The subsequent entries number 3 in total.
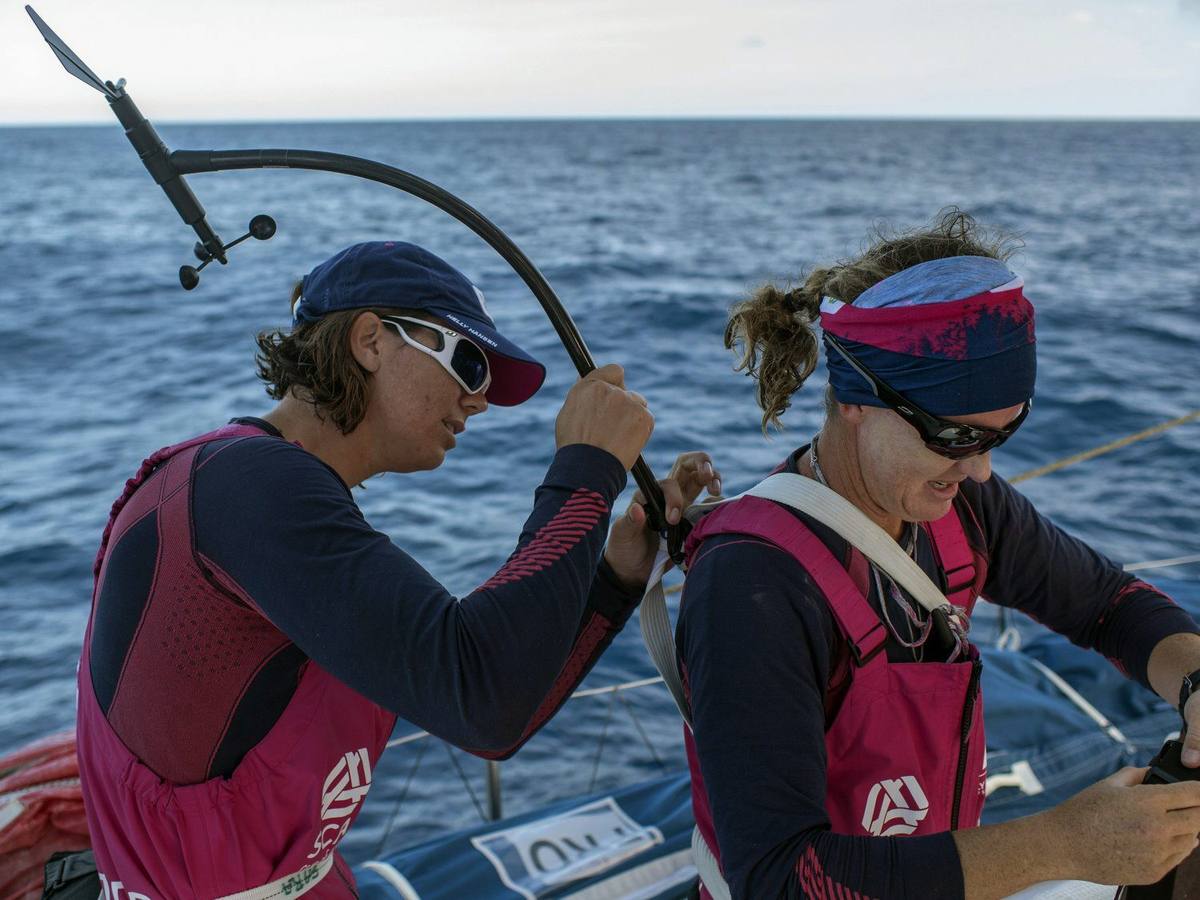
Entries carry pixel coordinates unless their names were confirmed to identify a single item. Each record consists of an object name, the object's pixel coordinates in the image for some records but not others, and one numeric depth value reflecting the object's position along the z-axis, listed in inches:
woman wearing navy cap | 56.4
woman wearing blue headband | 53.1
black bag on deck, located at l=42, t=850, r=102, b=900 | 75.8
